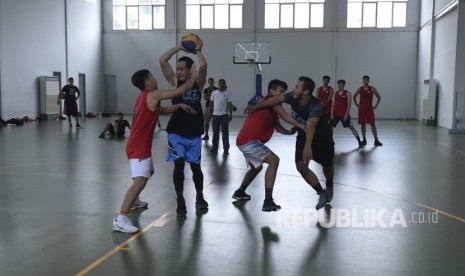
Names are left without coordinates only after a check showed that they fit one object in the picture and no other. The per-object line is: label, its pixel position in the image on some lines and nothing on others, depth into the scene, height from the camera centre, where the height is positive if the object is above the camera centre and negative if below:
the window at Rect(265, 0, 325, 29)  28.11 +4.01
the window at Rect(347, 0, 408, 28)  27.59 +4.00
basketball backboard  25.67 +1.73
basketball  6.06 +0.50
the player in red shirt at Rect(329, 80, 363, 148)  13.62 -0.58
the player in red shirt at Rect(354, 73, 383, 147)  13.78 -0.56
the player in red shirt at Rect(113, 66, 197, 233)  5.30 -0.59
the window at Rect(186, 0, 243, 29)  28.78 +4.05
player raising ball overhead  5.89 -0.48
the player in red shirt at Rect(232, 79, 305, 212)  6.22 -0.65
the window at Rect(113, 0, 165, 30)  29.56 +4.09
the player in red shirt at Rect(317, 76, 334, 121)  13.86 -0.25
